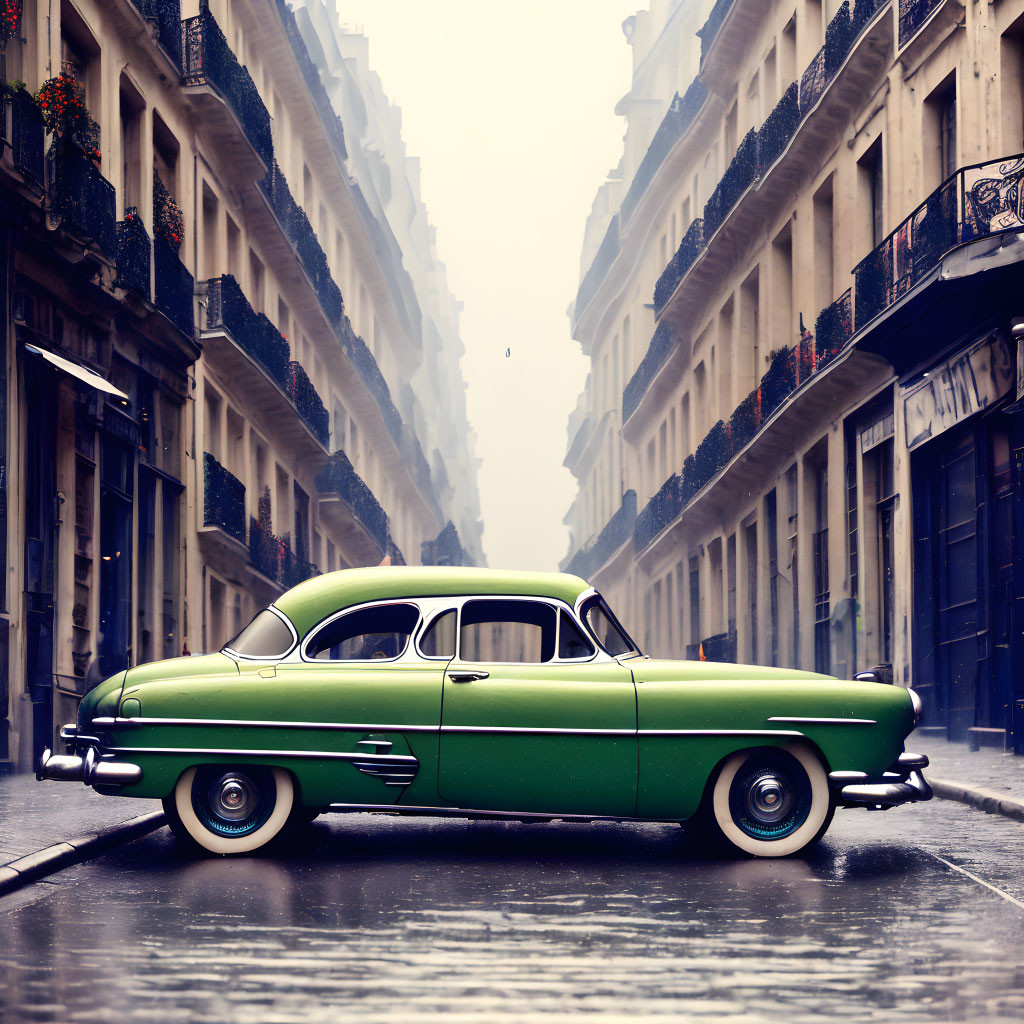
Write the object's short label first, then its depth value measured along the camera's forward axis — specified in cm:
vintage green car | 834
